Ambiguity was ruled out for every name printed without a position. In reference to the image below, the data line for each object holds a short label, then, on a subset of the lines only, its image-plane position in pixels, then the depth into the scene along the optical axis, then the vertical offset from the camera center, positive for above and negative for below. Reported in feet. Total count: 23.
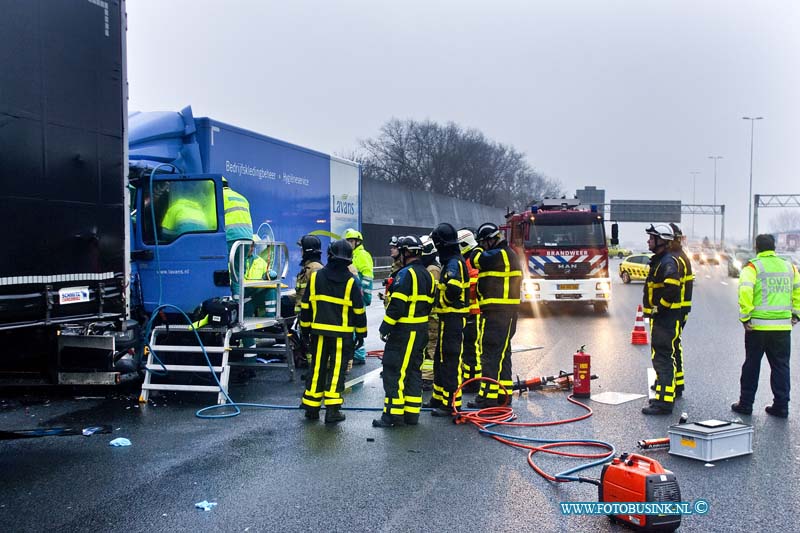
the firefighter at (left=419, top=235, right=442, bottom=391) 26.35 -3.14
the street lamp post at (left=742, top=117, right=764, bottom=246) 217.83 +10.20
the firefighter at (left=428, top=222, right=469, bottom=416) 25.00 -2.61
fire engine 59.31 -0.70
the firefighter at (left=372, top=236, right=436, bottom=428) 22.89 -3.13
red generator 14.15 -4.86
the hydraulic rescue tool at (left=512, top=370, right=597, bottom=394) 28.32 -5.43
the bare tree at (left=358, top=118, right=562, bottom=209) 279.49 +35.34
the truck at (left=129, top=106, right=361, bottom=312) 26.89 +3.40
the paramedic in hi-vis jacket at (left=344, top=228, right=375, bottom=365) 33.68 -0.70
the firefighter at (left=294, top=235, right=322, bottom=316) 30.86 -0.44
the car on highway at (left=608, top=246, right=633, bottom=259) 242.78 -1.42
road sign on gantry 209.91 +11.44
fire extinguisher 26.94 -4.90
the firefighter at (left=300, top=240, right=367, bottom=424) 23.29 -2.49
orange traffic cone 42.73 -5.22
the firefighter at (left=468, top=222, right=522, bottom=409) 25.75 -2.11
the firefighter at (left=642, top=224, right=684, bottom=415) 24.53 -2.22
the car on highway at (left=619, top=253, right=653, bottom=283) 109.60 -2.94
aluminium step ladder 25.58 -4.18
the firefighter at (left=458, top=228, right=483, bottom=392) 27.99 -3.97
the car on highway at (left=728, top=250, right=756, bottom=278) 129.64 -2.31
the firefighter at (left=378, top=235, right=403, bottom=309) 24.26 -0.53
